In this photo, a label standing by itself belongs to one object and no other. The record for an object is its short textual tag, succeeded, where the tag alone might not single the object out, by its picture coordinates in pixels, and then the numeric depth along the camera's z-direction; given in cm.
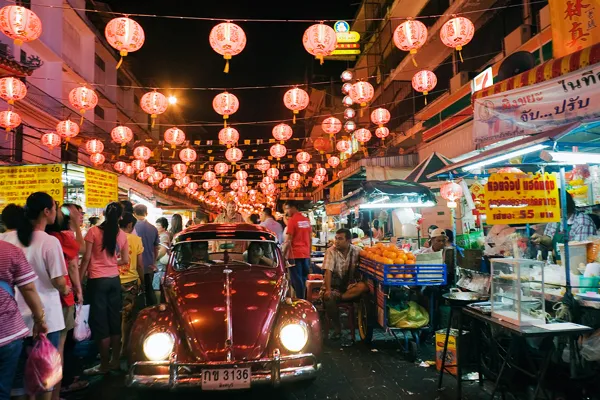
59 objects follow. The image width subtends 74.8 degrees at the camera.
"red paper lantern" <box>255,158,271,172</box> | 2494
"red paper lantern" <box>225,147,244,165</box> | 1835
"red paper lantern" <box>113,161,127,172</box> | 2073
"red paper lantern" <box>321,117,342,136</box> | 1650
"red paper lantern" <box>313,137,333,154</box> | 2618
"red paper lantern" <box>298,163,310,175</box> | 2348
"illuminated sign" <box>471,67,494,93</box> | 1287
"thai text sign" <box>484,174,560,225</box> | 633
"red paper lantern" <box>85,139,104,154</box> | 1636
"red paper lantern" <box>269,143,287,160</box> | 1869
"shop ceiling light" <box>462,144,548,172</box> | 464
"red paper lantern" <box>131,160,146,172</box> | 2006
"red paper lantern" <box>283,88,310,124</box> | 1246
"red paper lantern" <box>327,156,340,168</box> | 2327
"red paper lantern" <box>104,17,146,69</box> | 898
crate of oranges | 629
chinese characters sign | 647
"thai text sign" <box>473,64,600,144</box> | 496
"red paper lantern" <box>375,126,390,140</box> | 1658
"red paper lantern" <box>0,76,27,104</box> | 1165
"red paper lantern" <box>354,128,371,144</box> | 1748
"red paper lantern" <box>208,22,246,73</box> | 898
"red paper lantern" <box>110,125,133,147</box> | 1548
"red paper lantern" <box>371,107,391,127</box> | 1543
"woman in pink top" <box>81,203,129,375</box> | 548
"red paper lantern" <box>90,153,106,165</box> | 1749
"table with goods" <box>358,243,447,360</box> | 628
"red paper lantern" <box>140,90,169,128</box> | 1230
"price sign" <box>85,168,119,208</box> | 950
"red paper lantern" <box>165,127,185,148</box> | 1616
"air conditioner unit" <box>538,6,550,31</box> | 1137
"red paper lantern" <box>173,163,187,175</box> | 2356
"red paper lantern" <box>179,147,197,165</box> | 1925
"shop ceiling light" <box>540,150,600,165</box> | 441
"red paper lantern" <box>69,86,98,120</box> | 1243
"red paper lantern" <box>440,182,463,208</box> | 1023
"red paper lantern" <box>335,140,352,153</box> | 2152
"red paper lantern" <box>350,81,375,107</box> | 1319
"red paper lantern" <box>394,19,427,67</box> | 976
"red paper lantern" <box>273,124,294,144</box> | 1592
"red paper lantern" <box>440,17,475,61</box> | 962
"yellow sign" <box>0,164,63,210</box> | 853
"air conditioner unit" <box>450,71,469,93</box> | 1589
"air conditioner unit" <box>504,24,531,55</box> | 1245
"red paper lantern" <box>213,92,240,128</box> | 1229
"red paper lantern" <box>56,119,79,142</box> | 1400
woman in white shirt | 382
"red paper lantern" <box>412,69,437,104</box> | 1271
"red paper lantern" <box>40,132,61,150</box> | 1506
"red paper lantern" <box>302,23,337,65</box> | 953
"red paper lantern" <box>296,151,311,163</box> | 2222
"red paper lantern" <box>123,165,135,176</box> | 2236
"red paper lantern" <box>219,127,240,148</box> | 1594
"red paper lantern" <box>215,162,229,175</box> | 2339
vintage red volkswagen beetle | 402
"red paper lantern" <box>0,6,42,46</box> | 848
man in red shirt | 916
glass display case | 392
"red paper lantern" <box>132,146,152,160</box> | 1841
